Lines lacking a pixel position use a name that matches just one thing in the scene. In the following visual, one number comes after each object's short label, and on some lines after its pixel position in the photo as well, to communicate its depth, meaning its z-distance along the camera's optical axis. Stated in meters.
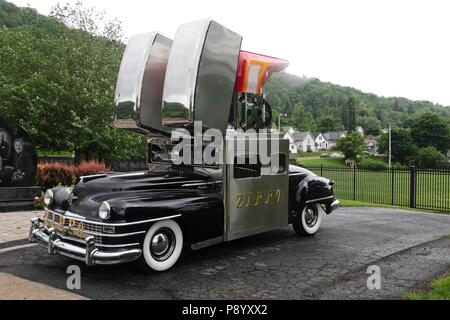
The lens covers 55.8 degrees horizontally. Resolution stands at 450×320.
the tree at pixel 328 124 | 130.12
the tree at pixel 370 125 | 141.75
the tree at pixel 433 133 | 88.25
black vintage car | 5.19
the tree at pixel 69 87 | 19.19
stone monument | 11.24
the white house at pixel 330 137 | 119.71
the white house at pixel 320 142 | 117.08
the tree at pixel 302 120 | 110.76
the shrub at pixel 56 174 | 13.11
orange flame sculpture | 6.53
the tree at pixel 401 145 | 81.56
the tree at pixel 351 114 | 130.12
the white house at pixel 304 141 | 107.65
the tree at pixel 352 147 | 84.12
